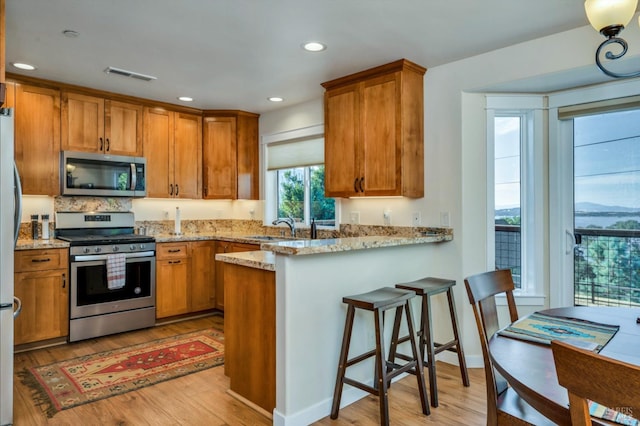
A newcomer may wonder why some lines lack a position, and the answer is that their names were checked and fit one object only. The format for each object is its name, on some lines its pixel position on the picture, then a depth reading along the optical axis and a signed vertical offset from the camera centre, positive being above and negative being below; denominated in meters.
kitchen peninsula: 2.25 -0.58
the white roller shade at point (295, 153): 4.37 +0.71
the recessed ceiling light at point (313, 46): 2.86 +1.23
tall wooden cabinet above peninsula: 3.21 +0.70
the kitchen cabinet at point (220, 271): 4.49 -0.67
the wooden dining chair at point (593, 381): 0.76 -0.34
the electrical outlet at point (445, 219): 3.23 -0.04
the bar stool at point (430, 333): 2.59 -0.82
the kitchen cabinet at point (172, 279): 4.24 -0.71
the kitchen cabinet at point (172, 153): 4.53 +0.72
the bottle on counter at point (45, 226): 3.89 -0.12
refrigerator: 2.09 -0.23
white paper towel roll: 4.81 -0.12
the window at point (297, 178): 4.40 +0.43
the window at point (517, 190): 3.17 +0.20
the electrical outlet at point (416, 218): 3.42 -0.04
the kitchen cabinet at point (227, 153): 4.93 +0.76
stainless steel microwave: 3.93 +0.41
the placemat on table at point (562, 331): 1.44 -0.46
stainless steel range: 3.70 -0.61
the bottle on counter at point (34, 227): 3.90 -0.13
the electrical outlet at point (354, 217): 3.92 -0.03
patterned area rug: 2.64 -1.20
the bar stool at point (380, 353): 2.19 -0.82
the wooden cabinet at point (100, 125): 3.93 +0.93
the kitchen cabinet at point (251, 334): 2.36 -0.76
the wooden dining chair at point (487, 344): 1.42 -0.53
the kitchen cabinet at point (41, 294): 3.39 -0.70
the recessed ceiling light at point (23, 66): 3.30 +1.26
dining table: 1.06 -0.48
